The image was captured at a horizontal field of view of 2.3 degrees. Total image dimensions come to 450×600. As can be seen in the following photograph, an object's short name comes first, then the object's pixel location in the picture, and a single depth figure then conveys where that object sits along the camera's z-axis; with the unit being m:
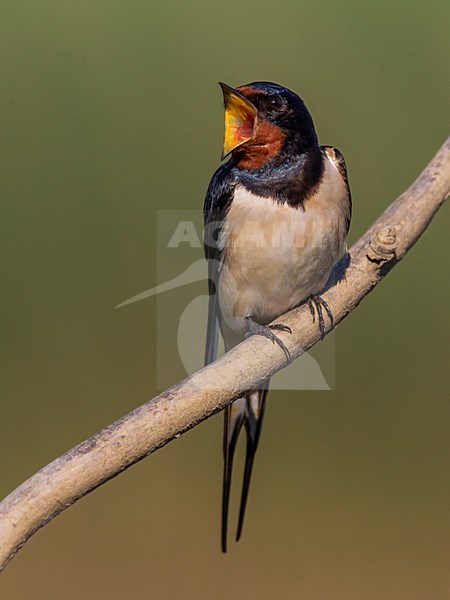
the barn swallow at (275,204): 4.10
